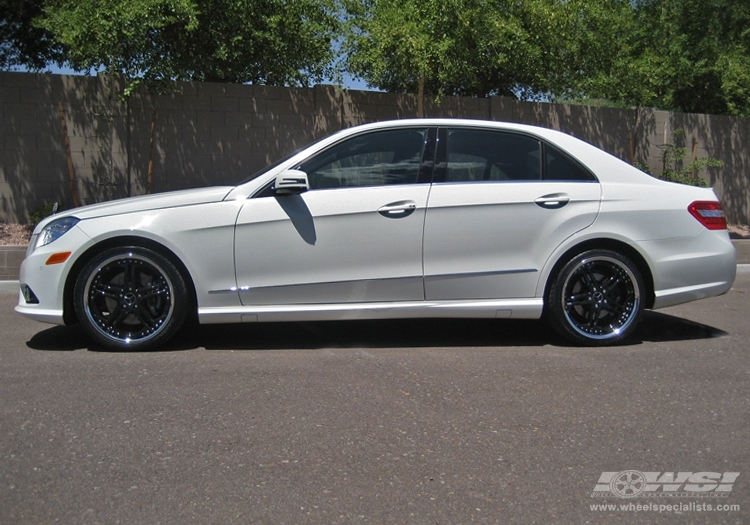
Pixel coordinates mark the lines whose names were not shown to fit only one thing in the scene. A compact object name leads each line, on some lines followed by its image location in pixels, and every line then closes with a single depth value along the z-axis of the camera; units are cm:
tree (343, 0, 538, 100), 1238
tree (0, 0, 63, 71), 1341
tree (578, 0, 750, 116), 1562
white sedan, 580
